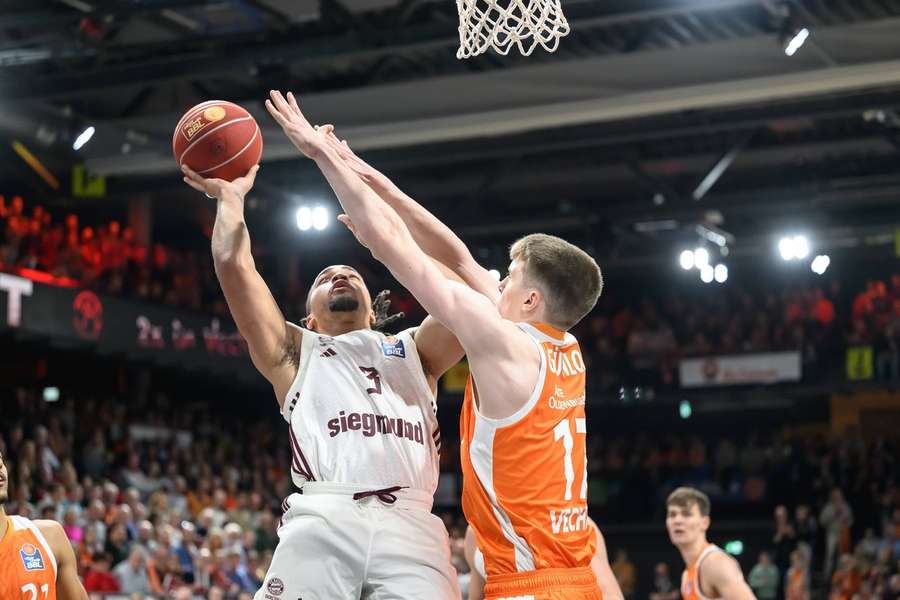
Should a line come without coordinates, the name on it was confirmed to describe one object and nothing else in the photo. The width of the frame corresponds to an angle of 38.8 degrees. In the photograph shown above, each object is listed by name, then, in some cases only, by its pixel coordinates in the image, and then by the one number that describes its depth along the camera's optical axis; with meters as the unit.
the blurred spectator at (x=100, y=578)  13.98
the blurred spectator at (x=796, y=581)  17.70
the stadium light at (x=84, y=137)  16.77
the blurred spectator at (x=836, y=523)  20.94
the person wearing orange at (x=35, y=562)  5.71
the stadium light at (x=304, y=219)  18.38
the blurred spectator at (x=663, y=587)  18.85
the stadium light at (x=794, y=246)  19.41
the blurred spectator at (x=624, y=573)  20.89
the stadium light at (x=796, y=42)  12.70
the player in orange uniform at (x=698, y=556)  7.55
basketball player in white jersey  4.55
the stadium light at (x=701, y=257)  20.14
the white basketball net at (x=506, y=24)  6.16
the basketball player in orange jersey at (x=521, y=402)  4.04
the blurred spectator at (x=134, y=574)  14.30
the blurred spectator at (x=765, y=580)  18.86
